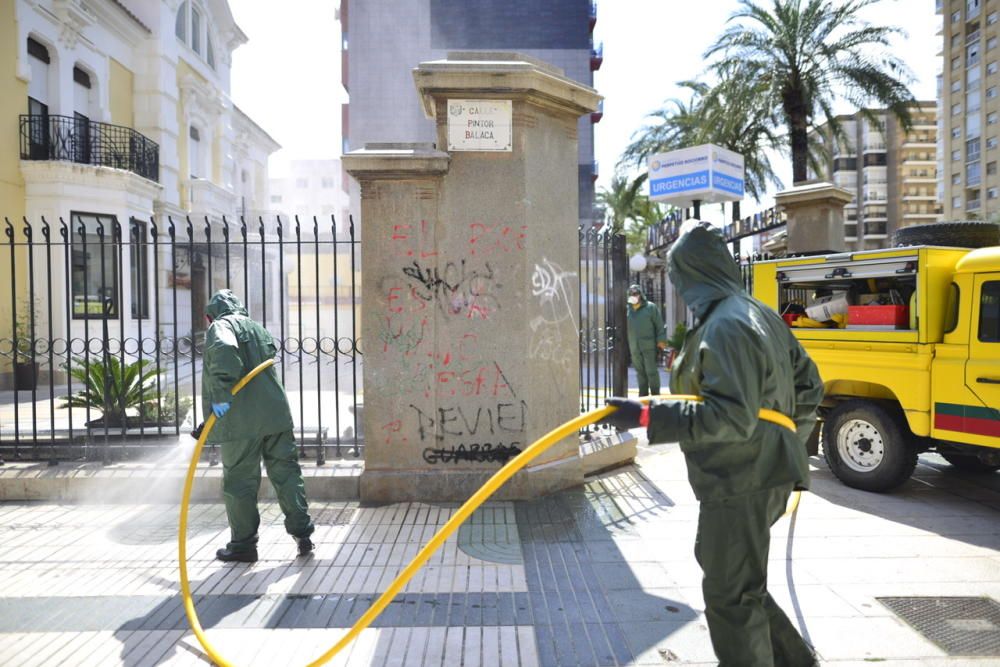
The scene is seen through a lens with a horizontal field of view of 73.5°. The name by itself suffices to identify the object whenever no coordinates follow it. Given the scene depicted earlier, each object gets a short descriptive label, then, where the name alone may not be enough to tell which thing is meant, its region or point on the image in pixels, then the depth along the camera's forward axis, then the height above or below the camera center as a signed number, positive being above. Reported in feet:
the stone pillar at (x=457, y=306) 19.74 +0.42
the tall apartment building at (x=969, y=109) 171.83 +56.03
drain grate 11.43 -5.61
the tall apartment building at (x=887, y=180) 245.24 +50.56
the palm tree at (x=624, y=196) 78.95 +15.66
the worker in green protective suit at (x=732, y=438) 8.36 -1.54
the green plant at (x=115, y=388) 23.03 -2.25
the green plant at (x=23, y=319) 40.83 +0.30
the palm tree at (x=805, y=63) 52.90 +20.68
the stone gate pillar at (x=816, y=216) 34.63 +5.30
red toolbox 20.22 +0.01
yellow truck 18.11 -1.15
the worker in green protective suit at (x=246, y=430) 15.08 -2.52
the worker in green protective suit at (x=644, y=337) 34.63 -1.00
